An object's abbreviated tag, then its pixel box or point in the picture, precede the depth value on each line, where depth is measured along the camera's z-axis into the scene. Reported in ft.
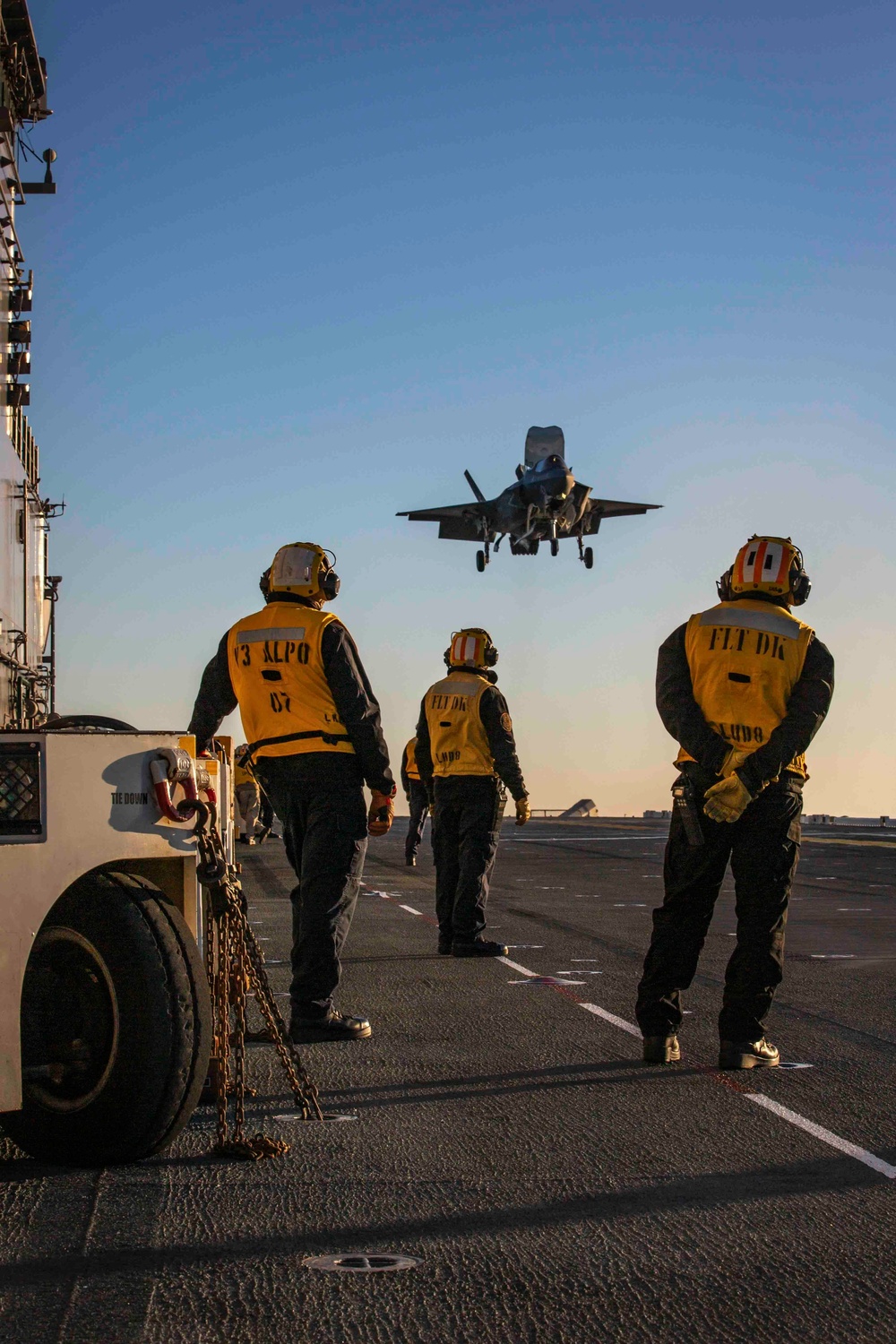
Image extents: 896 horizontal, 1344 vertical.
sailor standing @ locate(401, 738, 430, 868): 52.48
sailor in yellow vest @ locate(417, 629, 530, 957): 34.55
